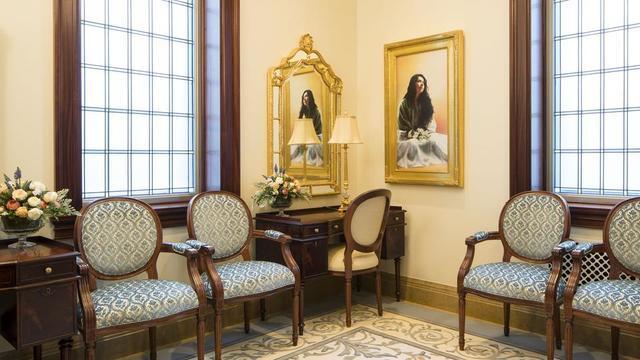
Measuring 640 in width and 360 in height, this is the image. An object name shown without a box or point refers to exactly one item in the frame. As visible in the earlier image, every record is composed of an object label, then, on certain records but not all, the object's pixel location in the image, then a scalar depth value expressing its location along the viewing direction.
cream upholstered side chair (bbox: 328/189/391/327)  3.96
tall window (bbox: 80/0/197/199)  3.55
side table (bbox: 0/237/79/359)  2.43
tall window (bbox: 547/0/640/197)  3.64
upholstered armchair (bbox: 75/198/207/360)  2.71
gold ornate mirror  4.34
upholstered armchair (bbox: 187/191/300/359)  3.24
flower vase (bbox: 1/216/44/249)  2.69
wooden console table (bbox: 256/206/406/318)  3.88
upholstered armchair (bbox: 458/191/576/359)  3.14
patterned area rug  3.45
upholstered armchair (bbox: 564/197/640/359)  2.79
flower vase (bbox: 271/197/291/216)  4.07
